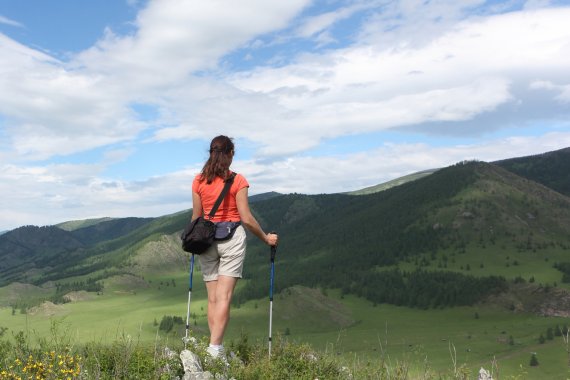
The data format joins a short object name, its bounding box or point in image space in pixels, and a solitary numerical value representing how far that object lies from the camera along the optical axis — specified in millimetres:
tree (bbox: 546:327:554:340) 119125
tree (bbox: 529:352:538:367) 100544
